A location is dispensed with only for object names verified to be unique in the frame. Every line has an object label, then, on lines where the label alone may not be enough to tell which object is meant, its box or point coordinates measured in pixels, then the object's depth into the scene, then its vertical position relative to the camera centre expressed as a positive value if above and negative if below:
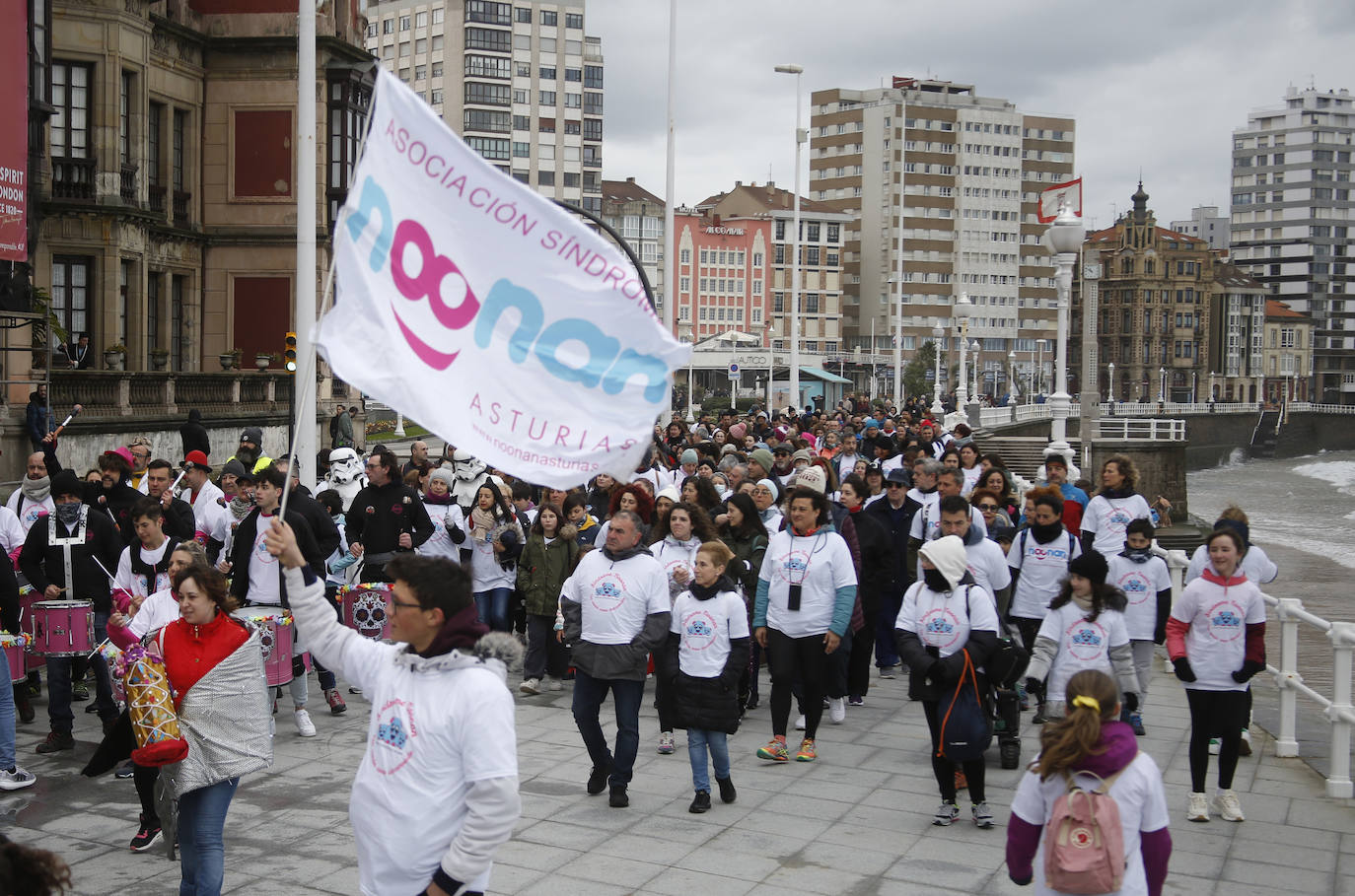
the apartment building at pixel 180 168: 29.98 +5.20
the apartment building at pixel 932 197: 137.00 +20.05
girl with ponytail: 4.79 -1.30
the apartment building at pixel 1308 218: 187.00 +25.38
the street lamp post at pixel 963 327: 39.34 +2.25
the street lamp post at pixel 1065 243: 18.52 +2.09
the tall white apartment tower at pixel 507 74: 104.88 +24.15
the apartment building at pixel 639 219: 119.31 +15.13
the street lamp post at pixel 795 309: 46.53 +2.98
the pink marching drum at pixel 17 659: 8.95 -1.78
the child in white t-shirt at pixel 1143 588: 9.59 -1.27
